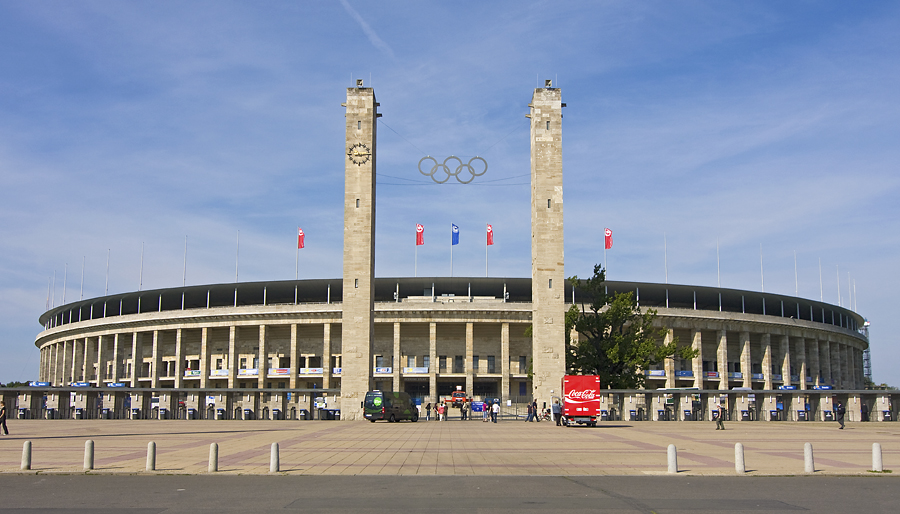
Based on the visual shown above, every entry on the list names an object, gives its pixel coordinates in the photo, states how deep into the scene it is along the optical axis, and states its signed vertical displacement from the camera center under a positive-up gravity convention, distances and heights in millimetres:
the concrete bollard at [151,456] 20312 -3130
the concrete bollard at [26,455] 20339 -3133
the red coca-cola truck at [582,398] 45781 -3331
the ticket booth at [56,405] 58594 -5075
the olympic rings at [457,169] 55438 +12820
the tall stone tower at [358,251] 60281 +7342
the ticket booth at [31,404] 58719 -5029
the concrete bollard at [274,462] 19781 -3179
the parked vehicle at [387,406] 54719 -4707
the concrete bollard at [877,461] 20234 -3098
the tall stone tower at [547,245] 60625 +8005
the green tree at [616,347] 60625 -320
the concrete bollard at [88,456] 20375 -3130
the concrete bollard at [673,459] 19672 -2994
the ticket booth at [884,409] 58406 -4922
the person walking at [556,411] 51062 -4705
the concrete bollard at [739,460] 19781 -3028
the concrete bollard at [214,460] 20016 -3157
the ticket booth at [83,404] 58969 -5003
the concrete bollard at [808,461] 19969 -3077
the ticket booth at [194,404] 58625 -4922
